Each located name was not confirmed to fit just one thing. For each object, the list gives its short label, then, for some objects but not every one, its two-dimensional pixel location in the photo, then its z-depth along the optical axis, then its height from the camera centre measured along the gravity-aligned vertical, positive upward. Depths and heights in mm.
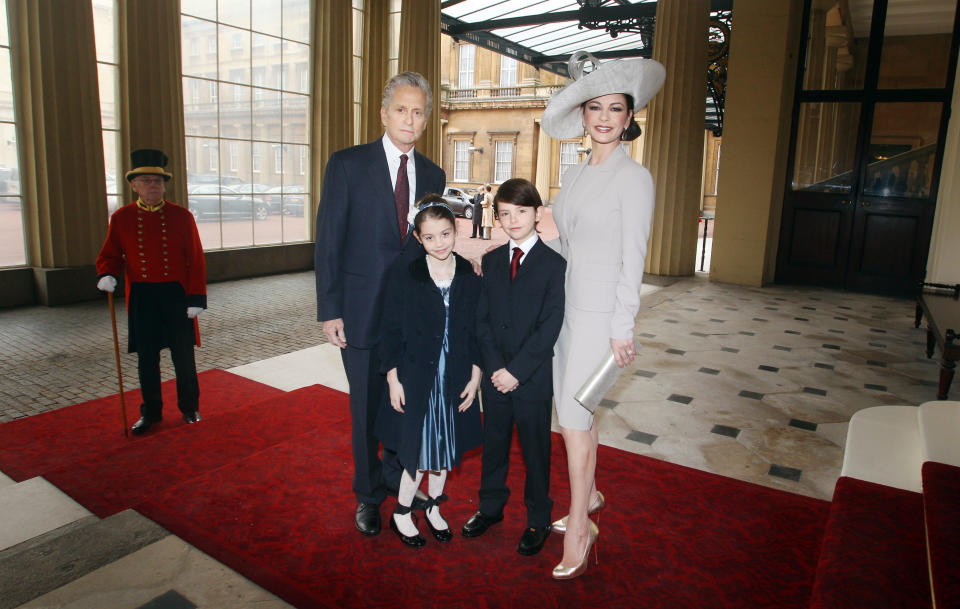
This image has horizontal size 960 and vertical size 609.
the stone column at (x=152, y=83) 7414 +1230
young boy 2090 -509
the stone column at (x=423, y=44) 10789 +2623
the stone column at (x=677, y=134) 9711 +1112
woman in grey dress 1973 -143
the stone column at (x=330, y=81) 9945 +1776
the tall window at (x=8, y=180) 6562 -20
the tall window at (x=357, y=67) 11020 +2206
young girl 2166 -547
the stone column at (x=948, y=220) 6895 -58
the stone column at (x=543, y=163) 29391 +1691
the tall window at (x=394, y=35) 11172 +2827
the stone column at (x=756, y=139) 8867 +997
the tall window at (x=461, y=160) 31156 +1782
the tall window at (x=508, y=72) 30375 +6100
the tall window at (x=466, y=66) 31406 +6544
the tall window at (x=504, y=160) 30234 +1806
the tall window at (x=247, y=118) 8664 +1017
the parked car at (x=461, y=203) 20875 -243
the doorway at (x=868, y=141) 8289 +981
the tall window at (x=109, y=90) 7324 +1094
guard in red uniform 3475 -522
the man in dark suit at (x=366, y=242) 2238 -180
